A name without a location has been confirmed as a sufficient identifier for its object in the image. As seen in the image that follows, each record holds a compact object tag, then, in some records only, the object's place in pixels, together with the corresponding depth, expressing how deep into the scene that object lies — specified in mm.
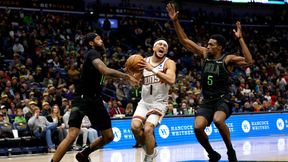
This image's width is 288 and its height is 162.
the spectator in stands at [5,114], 15969
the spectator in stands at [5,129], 15367
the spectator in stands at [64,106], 17427
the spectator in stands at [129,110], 18484
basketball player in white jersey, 8906
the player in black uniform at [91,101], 9180
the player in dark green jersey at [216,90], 9461
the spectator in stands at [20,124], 15844
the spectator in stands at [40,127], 15734
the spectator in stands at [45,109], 16516
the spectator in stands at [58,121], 16250
